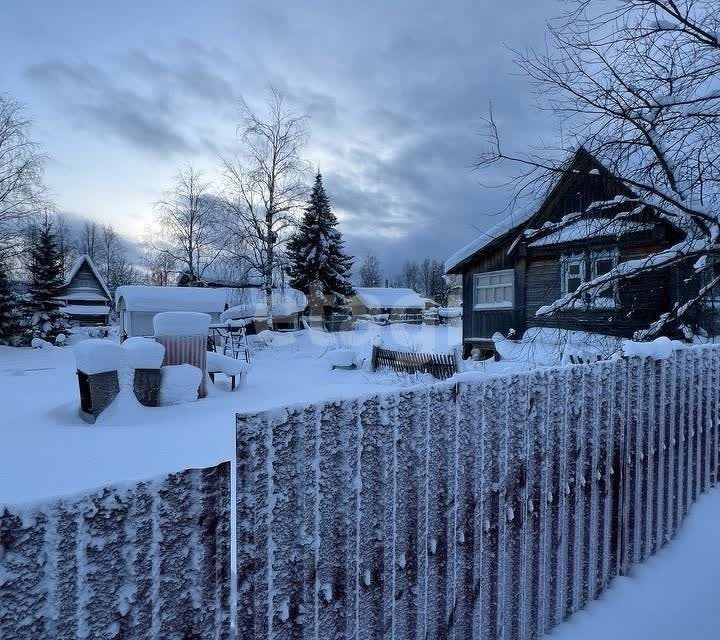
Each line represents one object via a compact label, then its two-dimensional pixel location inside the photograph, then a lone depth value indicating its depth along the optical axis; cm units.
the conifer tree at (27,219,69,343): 2467
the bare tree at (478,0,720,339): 458
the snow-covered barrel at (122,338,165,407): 786
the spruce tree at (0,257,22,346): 2138
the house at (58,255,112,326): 3394
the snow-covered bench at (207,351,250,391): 995
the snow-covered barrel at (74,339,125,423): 696
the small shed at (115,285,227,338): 2117
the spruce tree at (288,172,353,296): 3198
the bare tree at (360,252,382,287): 8394
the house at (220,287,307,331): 3048
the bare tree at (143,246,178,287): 3200
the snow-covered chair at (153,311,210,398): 894
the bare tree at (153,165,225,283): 3041
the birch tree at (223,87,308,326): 2522
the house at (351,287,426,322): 5297
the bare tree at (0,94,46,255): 1975
